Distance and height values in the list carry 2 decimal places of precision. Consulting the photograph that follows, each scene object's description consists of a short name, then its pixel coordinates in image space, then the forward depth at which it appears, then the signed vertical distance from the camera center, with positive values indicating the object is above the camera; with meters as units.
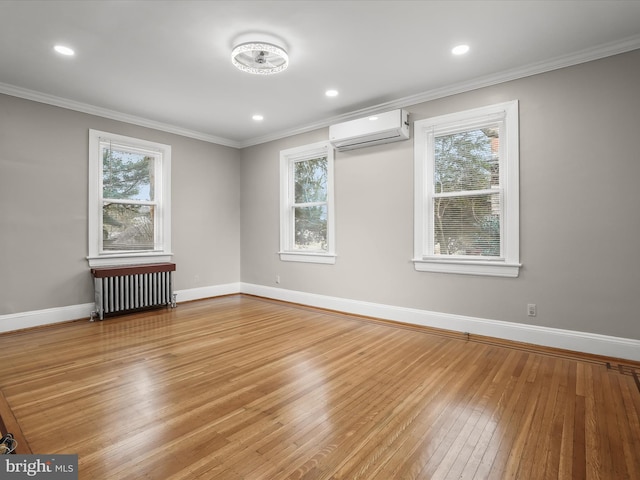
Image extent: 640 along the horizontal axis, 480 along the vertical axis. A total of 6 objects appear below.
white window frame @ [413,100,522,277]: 3.56 +0.55
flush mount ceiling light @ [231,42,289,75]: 3.01 +1.70
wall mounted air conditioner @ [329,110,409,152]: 4.18 +1.41
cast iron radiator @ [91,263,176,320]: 4.55 -0.67
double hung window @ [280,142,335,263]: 5.21 +0.58
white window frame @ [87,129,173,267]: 4.64 +0.55
